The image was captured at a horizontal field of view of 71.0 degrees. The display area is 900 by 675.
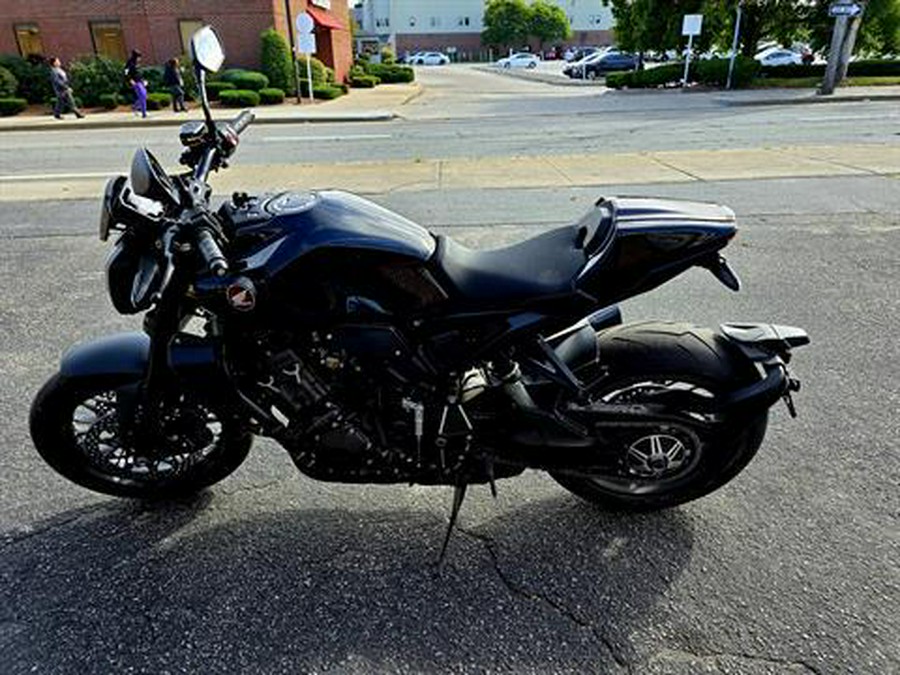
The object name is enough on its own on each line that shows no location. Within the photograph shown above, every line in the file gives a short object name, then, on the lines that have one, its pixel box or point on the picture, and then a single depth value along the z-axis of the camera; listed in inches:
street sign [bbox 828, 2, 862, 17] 791.7
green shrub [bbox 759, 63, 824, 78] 1035.9
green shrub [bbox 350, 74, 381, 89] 1338.6
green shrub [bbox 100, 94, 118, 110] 855.1
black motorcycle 77.6
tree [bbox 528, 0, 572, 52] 3316.9
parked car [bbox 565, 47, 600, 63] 2298.2
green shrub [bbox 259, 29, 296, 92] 999.6
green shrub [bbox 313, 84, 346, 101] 999.6
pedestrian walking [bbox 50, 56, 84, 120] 748.0
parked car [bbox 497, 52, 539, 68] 2345.5
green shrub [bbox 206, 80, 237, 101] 892.6
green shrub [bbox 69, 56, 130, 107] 872.9
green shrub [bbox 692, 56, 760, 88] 991.6
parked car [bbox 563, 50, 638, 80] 1524.4
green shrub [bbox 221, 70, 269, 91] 929.5
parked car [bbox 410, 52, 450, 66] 3002.0
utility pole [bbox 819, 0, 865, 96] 794.8
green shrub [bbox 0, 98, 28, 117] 831.7
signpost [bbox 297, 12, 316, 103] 831.6
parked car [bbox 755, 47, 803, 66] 1317.5
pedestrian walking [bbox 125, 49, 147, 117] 761.0
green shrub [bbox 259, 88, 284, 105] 905.5
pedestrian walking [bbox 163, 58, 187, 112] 789.2
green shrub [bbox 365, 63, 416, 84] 1508.4
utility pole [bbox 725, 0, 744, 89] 983.6
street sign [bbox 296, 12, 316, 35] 829.2
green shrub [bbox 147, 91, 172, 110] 856.9
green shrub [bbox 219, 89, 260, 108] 854.5
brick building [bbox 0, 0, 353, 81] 1021.8
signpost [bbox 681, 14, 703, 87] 979.9
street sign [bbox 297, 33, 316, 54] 841.6
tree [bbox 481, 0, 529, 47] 3299.7
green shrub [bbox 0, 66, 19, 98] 880.3
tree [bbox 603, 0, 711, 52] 1081.4
